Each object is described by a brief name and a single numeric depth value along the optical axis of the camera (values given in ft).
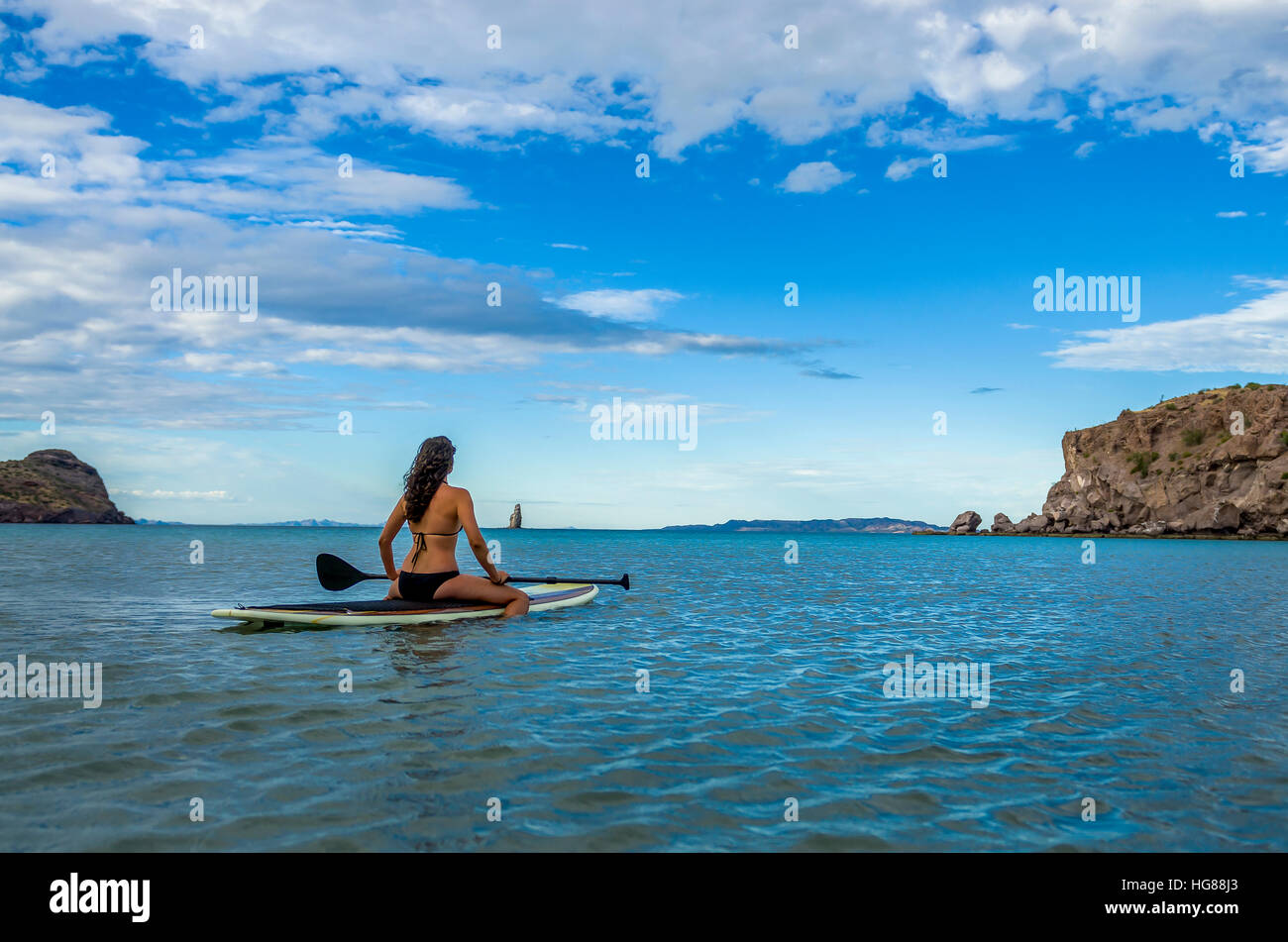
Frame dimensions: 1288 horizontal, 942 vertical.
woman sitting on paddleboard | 42.39
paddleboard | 44.32
